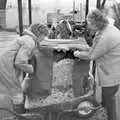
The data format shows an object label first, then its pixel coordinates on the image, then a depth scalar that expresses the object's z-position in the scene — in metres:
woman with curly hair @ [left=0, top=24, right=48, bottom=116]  2.60
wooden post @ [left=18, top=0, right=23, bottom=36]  3.46
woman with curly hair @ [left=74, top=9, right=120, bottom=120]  2.49
